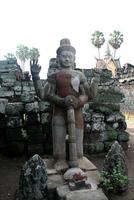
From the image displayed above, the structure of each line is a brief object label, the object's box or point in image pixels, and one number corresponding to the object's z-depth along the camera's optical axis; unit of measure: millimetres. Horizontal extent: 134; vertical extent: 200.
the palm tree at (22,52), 32248
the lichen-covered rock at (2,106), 4004
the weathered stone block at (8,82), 5012
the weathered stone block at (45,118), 4022
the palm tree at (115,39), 27277
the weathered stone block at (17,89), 5272
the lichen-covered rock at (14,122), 3991
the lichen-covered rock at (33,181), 2257
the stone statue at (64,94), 2606
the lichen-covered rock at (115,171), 2461
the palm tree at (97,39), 27383
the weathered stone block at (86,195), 2087
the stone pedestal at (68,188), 2113
